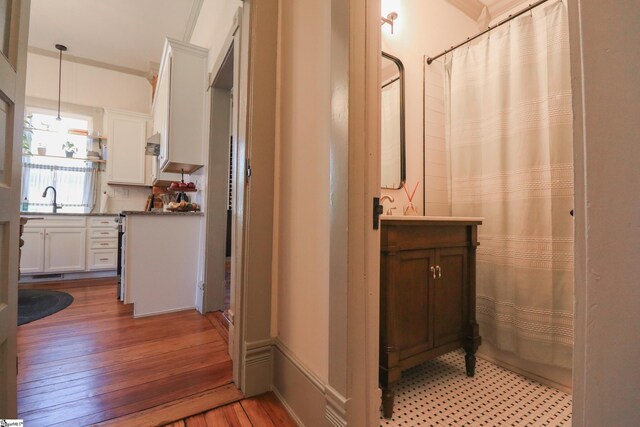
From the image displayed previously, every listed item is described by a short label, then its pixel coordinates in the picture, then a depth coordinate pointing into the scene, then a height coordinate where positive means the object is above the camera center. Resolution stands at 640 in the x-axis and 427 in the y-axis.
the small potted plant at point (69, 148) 4.15 +1.07
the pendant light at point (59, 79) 4.08 +2.08
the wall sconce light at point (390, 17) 1.82 +1.37
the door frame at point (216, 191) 2.36 +0.25
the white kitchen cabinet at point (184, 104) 2.43 +1.06
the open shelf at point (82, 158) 4.02 +0.90
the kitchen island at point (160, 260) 2.22 -0.36
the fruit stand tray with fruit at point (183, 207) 2.59 +0.11
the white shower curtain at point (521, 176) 1.46 +0.28
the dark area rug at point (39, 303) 2.27 -0.82
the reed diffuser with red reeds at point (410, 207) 1.89 +0.10
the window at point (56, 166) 3.95 +0.78
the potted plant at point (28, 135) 3.91 +1.19
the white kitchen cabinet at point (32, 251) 3.37 -0.44
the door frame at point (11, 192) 0.80 +0.08
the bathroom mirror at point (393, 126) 1.88 +0.67
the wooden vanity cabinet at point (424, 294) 1.18 -0.35
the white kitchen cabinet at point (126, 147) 4.08 +1.09
